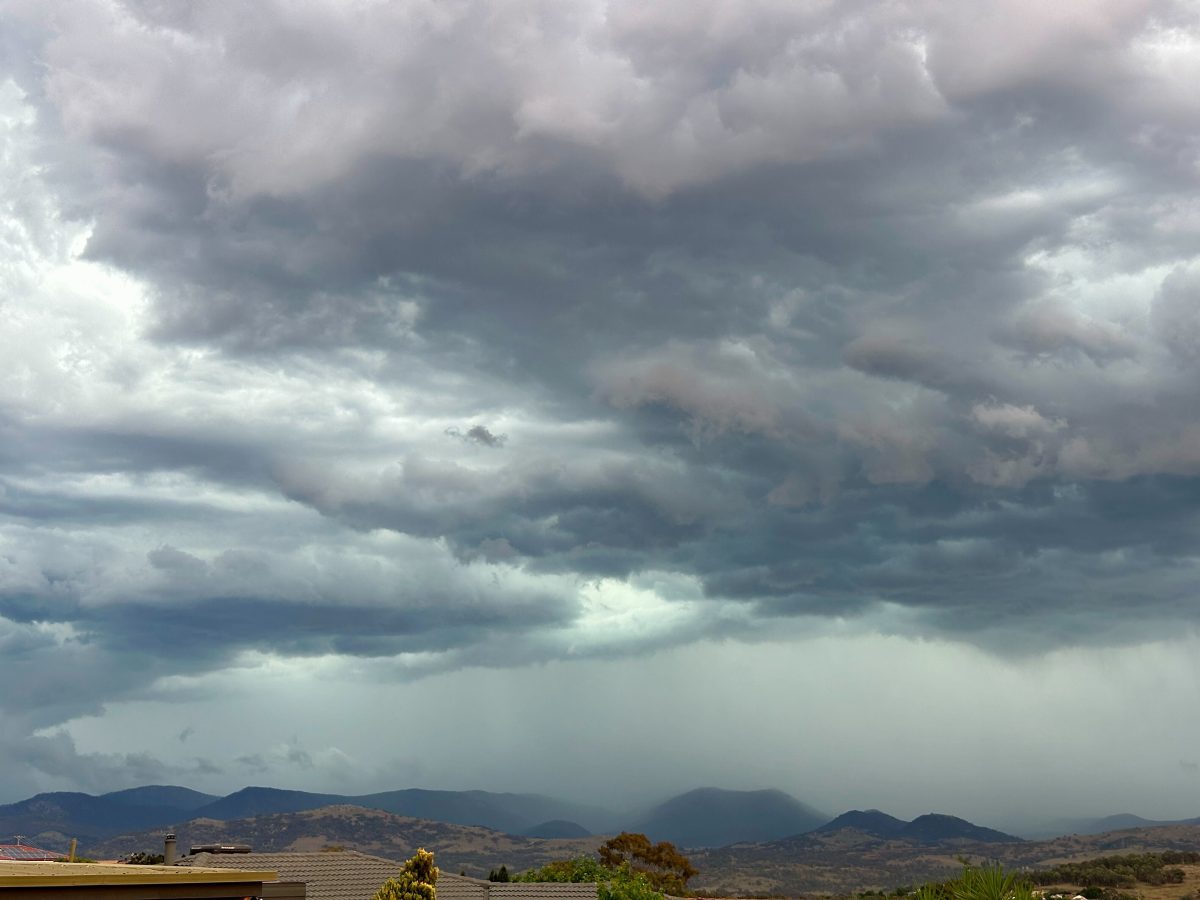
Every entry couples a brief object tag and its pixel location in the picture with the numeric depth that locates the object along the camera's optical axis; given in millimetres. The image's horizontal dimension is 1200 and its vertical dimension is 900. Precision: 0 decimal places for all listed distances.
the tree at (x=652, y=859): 81625
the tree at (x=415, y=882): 33969
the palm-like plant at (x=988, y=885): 34406
